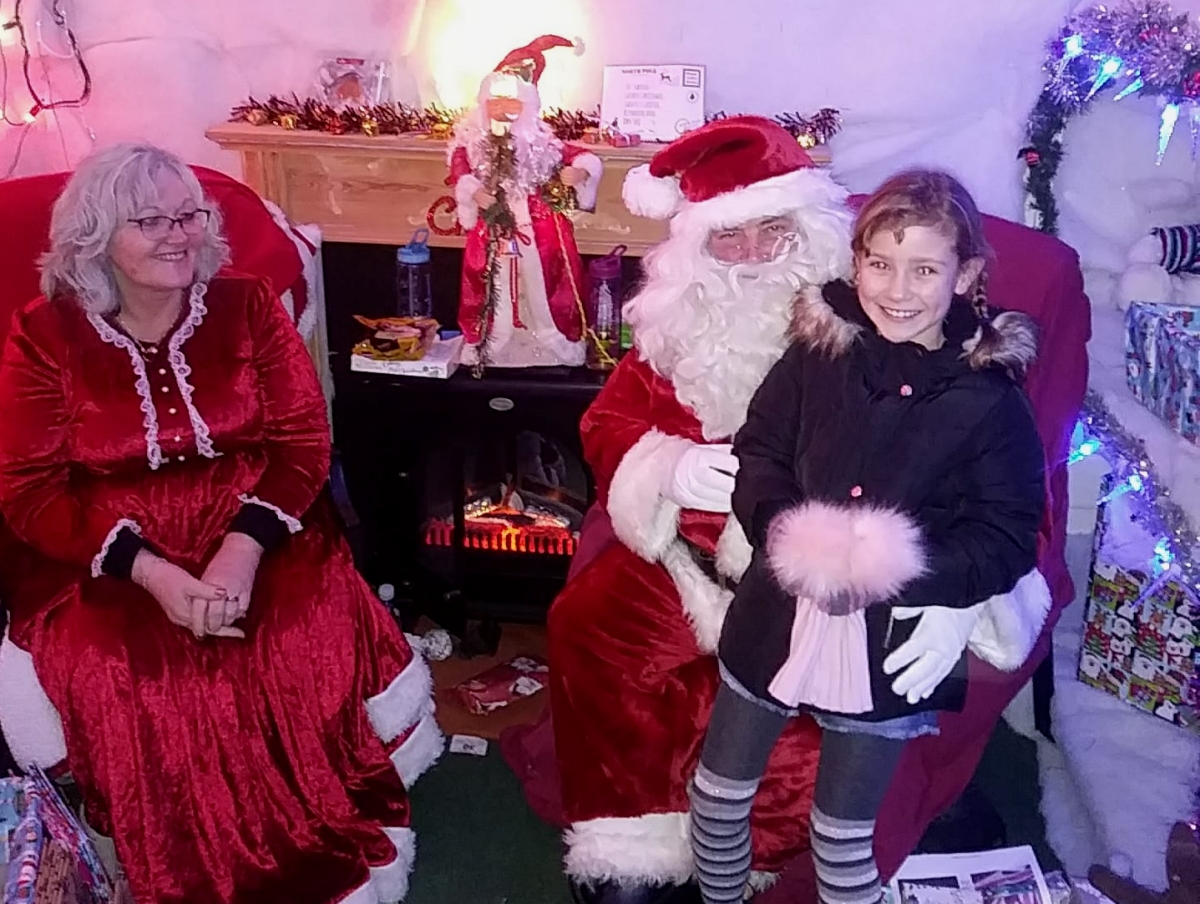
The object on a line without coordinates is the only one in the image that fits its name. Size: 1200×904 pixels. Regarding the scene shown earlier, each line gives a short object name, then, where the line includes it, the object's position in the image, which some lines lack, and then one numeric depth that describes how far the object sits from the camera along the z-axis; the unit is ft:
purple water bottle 8.82
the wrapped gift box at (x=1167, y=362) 6.82
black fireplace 8.93
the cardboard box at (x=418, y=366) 8.40
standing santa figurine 8.18
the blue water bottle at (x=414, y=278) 8.79
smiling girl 4.79
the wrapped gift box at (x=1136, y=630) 7.72
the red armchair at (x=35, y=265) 6.15
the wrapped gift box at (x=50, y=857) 5.27
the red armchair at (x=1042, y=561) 6.07
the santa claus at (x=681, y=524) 6.16
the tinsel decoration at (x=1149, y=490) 6.32
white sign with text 8.75
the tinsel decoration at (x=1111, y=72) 7.32
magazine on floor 6.06
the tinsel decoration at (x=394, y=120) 8.77
